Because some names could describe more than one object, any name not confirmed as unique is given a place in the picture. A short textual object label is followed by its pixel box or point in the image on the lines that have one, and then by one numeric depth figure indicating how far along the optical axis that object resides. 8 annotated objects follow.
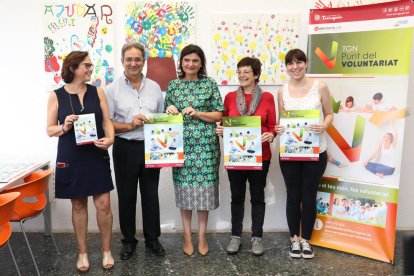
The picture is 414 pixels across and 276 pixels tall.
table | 2.51
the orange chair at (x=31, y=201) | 2.52
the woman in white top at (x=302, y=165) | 2.73
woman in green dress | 2.66
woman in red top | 2.73
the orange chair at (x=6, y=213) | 1.98
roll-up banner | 2.74
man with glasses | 2.63
